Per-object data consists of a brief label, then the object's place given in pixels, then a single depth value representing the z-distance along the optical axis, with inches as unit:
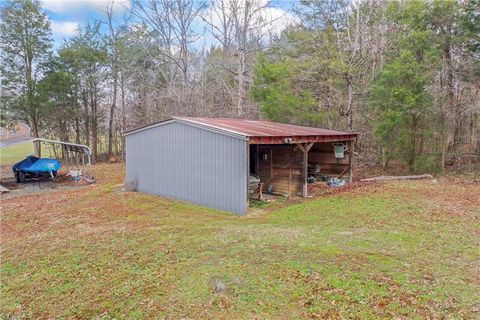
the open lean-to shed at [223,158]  331.6
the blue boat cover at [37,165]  531.5
